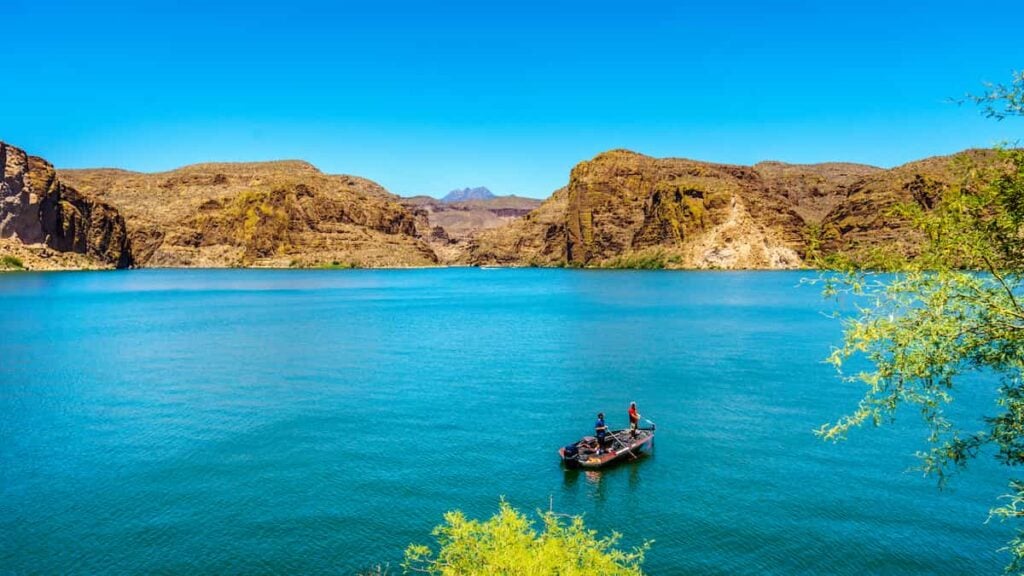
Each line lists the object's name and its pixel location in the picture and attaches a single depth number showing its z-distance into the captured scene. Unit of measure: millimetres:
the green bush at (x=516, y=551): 14680
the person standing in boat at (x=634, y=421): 38169
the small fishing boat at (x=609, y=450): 34541
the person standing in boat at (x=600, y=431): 36750
